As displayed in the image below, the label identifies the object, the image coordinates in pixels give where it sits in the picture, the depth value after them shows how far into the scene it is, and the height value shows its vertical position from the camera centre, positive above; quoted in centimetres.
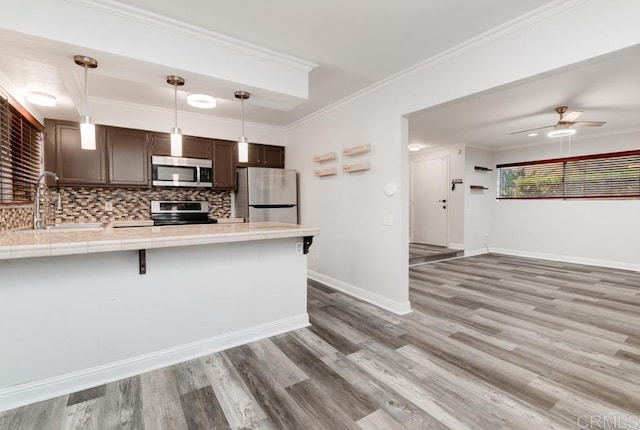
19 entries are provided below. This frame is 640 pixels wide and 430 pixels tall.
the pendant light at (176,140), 219 +52
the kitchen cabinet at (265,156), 475 +86
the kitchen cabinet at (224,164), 446 +66
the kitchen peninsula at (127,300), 175 -66
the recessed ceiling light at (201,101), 288 +105
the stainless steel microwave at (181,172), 403 +51
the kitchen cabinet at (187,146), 405 +89
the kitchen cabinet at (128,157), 380 +68
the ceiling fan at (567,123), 383 +112
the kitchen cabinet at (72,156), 354 +63
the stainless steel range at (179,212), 414 -7
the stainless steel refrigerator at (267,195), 439 +19
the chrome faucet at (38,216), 276 -8
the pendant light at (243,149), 246 +50
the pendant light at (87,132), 187 +48
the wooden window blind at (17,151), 256 +56
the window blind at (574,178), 507 +58
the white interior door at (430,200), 672 +16
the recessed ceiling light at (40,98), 283 +106
